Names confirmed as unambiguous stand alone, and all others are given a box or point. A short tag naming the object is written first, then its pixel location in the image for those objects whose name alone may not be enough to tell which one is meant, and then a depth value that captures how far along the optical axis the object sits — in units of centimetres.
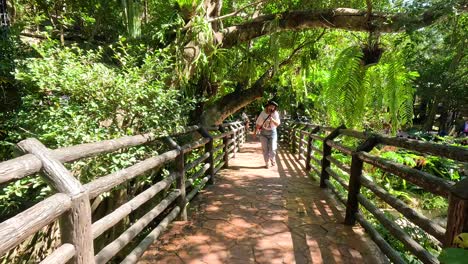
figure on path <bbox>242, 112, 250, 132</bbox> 1560
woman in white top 689
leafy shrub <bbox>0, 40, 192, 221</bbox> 307
